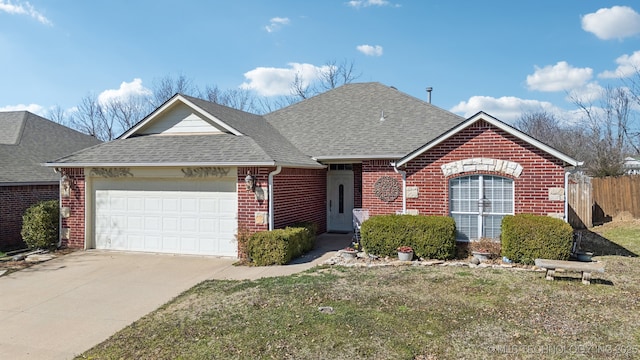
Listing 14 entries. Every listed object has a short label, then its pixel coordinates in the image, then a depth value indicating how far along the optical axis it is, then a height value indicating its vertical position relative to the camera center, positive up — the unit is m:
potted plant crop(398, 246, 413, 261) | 10.18 -1.64
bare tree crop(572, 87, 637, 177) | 23.36 +2.67
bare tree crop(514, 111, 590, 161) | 32.69 +4.89
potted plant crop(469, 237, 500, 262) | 10.14 -1.53
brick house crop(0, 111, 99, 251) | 14.08 +0.96
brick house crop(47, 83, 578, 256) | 10.59 +0.24
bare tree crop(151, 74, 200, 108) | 38.44 +8.68
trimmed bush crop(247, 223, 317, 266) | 10.23 -1.49
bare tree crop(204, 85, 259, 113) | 40.34 +8.51
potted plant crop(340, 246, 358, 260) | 10.66 -1.73
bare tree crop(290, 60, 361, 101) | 36.78 +9.36
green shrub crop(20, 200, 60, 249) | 12.44 -1.22
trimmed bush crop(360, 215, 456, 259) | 10.18 -1.20
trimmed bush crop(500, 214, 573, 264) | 9.25 -1.15
